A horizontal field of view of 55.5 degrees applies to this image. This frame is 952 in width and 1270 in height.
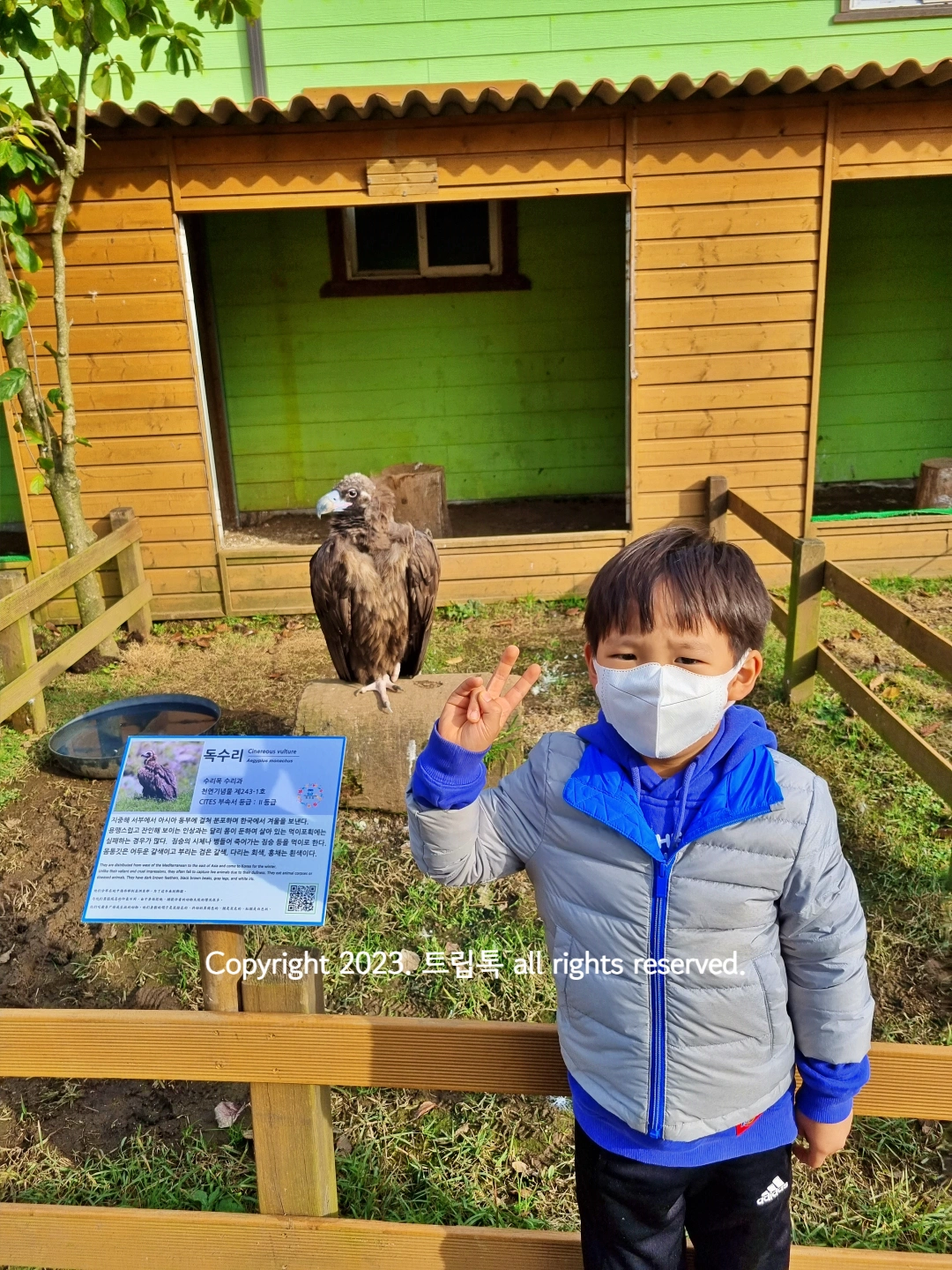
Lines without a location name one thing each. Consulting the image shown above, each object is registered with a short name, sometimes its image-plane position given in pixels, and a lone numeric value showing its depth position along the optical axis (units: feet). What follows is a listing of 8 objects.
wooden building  19.89
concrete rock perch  13.99
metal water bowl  16.37
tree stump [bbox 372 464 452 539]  24.43
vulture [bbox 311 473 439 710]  13.44
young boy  4.66
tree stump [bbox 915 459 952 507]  25.34
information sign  5.49
